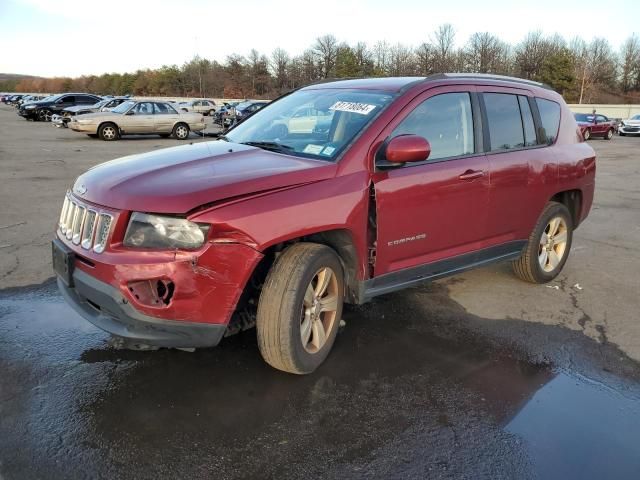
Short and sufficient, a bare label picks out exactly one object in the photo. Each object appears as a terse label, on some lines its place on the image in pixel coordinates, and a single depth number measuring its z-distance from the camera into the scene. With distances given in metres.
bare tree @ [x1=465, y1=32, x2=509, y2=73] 79.69
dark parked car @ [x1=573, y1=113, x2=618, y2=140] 31.19
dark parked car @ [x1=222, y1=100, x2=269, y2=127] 31.11
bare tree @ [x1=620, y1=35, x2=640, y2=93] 76.88
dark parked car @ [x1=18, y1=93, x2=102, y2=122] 33.03
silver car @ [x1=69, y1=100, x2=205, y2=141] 21.38
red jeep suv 2.83
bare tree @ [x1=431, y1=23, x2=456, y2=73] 77.38
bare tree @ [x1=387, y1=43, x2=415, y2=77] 82.51
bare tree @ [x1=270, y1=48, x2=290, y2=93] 94.92
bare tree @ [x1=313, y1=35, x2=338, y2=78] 93.81
